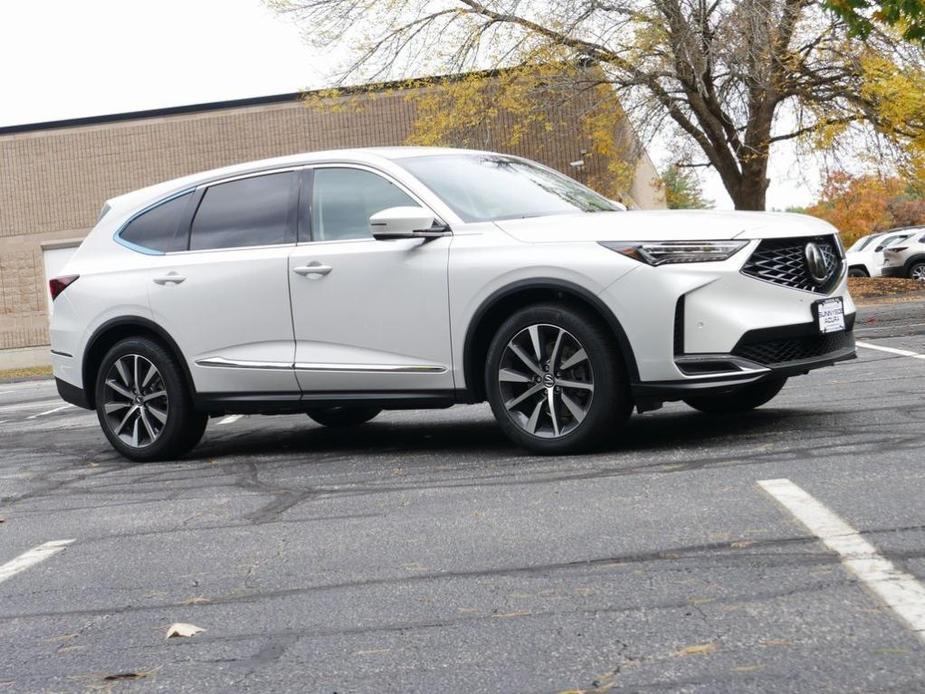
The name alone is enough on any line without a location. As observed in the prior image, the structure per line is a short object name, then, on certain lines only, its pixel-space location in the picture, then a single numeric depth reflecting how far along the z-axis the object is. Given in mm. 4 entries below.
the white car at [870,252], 33219
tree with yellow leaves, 21484
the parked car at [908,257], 30422
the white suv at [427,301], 6367
